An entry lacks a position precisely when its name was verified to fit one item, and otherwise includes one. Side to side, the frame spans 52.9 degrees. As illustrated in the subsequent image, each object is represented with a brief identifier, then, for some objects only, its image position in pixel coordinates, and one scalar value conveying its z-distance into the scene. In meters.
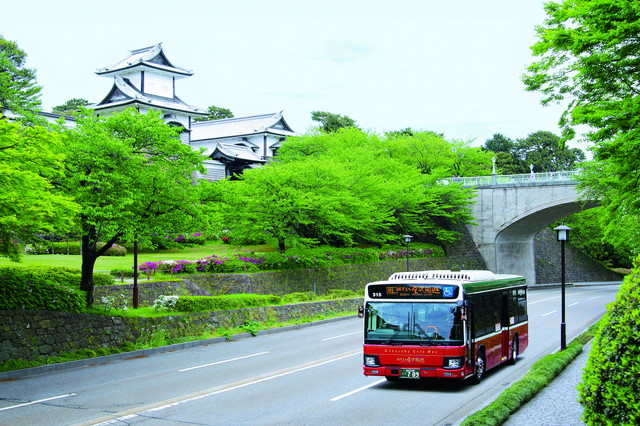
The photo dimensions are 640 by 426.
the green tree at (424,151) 58.50
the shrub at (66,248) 36.38
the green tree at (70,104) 84.38
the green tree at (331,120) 86.21
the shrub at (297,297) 31.49
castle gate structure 59.31
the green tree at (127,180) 20.02
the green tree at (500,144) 104.50
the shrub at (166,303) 23.20
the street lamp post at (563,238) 18.55
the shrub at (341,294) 36.00
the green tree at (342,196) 35.69
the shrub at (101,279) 25.70
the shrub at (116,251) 37.03
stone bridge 55.88
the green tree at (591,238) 70.81
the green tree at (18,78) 27.71
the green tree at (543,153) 99.12
